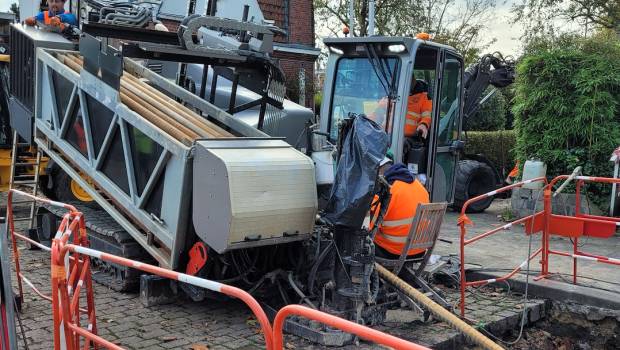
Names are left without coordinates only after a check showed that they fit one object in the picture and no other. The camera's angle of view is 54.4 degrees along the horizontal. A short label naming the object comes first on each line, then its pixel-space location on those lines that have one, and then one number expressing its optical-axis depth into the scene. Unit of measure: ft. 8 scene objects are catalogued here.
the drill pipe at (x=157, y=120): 17.38
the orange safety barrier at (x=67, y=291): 12.28
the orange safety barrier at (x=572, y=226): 20.93
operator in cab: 24.04
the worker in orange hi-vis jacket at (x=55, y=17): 22.91
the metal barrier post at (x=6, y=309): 12.34
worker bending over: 16.88
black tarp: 15.44
